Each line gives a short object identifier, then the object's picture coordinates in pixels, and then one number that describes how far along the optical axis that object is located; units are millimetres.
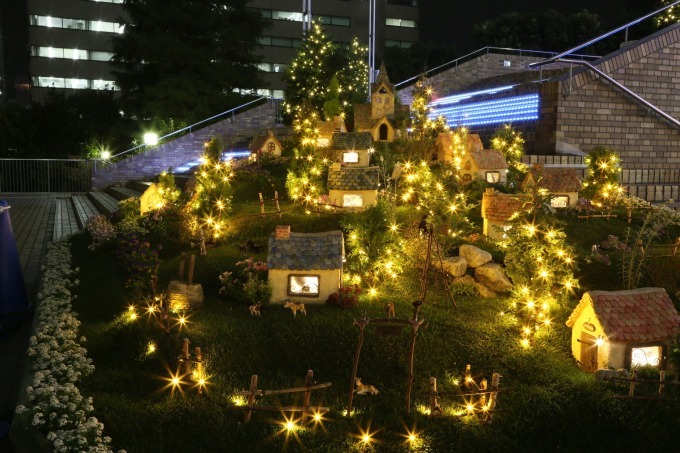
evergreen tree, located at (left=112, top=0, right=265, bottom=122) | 29094
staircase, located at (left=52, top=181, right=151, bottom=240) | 17711
